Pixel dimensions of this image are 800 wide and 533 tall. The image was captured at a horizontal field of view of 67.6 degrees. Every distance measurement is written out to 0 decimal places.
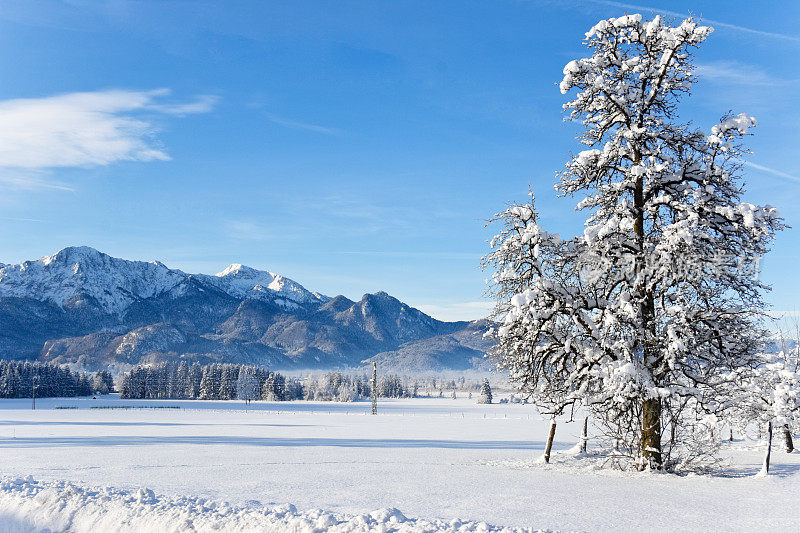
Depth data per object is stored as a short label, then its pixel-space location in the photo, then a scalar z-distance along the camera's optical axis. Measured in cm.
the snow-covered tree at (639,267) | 1617
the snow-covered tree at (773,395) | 1903
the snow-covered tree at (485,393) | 16725
